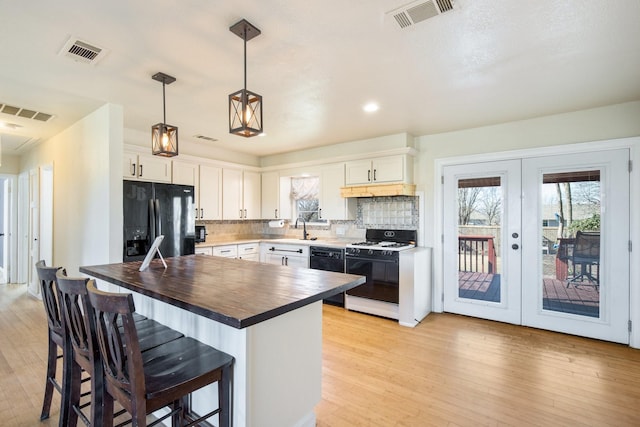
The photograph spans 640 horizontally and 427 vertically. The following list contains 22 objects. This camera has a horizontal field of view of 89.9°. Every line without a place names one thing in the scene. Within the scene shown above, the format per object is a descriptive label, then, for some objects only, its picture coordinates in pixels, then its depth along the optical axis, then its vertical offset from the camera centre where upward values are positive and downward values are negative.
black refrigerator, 3.60 -0.06
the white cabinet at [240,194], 5.31 +0.33
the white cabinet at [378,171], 4.29 +0.60
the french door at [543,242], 3.31 -0.33
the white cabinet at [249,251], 5.04 -0.61
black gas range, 3.97 -0.65
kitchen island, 1.50 -0.61
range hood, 4.22 +0.32
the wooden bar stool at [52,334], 1.82 -0.74
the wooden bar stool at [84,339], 1.51 -0.68
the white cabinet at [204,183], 4.65 +0.46
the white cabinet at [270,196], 5.68 +0.32
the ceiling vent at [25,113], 3.36 +1.10
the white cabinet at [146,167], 4.04 +0.60
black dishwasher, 4.45 -0.66
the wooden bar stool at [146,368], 1.26 -0.70
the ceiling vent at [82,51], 2.11 +1.12
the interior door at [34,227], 5.02 -0.24
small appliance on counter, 4.78 -0.31
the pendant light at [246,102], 1.87 +0.67
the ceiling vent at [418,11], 1.73 +1.13
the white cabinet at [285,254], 4.80 -0.64
